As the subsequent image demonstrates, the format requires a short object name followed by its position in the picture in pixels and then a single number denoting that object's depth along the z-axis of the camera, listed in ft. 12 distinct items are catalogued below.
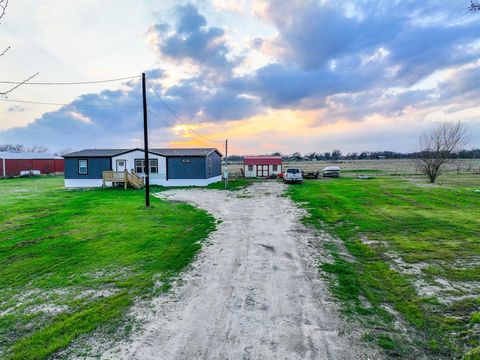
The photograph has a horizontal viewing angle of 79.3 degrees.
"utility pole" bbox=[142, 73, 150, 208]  55.11
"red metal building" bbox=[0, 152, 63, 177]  152.46
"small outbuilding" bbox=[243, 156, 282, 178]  154.81
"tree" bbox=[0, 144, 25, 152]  357.49
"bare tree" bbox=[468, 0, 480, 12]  17.37
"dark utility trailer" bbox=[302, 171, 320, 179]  138.64
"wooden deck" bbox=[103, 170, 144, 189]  94.54
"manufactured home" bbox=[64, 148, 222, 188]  100.48
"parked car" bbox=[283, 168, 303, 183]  110.83
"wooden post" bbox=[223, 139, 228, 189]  97.60
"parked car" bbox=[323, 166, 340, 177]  146.97
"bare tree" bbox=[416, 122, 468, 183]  105.70
